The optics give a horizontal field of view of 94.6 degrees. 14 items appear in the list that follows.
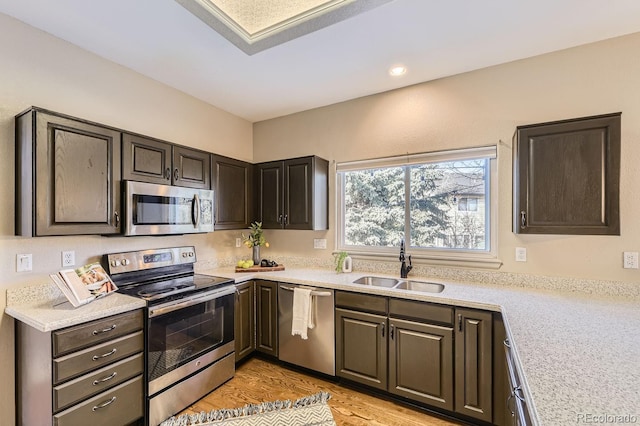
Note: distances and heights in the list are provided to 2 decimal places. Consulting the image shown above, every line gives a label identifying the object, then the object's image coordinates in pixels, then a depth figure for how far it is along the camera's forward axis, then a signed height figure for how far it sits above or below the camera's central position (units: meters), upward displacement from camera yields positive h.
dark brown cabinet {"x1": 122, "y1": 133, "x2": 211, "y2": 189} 2.23 +0.41
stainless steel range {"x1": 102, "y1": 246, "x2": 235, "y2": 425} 2.06 -0.89
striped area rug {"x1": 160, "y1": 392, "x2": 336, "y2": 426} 2.09 -1.51
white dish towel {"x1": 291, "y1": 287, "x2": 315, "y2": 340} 2.62 -0.91
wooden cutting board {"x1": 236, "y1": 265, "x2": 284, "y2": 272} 3.08 -0.61
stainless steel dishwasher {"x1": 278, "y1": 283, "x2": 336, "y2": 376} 2.59 -1.15
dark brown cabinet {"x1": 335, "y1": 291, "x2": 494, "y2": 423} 2.00 -1.05
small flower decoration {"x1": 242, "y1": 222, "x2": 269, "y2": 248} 3.34 -0.30
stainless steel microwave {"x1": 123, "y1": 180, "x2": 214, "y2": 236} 2.19 +0.01
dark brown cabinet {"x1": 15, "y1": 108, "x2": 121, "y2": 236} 1.76 +0.23
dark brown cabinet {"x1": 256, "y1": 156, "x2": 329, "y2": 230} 3.09 +0.19
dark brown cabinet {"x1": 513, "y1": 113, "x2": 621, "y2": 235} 1.85 +0.22
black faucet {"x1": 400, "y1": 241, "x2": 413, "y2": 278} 2.77 -0.54
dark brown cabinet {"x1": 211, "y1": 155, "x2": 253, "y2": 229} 3.01 +0.21
